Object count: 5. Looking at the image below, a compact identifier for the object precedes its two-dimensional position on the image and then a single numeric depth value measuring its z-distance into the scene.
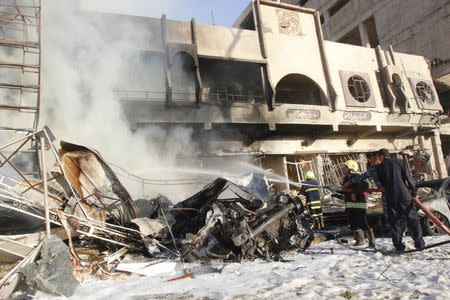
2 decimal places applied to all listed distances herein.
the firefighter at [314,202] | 8.02
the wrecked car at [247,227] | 5.36
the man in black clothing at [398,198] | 5.21
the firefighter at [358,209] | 6.06
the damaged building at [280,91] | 14.12
